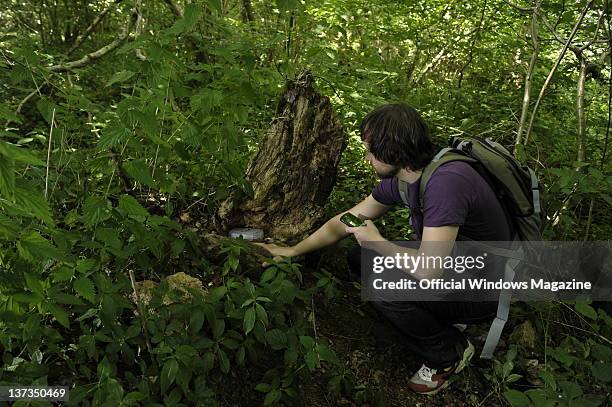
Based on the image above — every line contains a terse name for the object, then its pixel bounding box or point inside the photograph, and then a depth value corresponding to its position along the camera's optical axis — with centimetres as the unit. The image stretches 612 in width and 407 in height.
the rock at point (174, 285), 253
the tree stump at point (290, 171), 332
